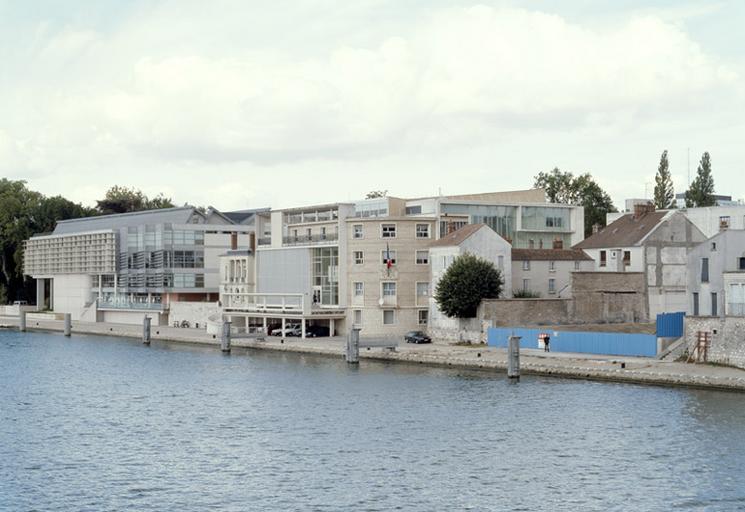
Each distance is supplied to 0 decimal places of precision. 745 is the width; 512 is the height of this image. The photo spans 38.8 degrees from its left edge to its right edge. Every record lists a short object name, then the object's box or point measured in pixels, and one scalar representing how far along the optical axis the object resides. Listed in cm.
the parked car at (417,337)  9806
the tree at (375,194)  17765
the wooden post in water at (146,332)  11745
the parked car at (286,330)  11075
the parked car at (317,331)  10881
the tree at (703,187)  14400
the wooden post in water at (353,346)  8931
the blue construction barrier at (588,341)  7956
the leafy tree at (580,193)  15188
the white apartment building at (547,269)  10425
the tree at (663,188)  14762
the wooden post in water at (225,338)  10438
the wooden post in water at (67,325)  13450
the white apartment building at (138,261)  13950
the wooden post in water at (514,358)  7612
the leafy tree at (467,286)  9431
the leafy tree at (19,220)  18250
